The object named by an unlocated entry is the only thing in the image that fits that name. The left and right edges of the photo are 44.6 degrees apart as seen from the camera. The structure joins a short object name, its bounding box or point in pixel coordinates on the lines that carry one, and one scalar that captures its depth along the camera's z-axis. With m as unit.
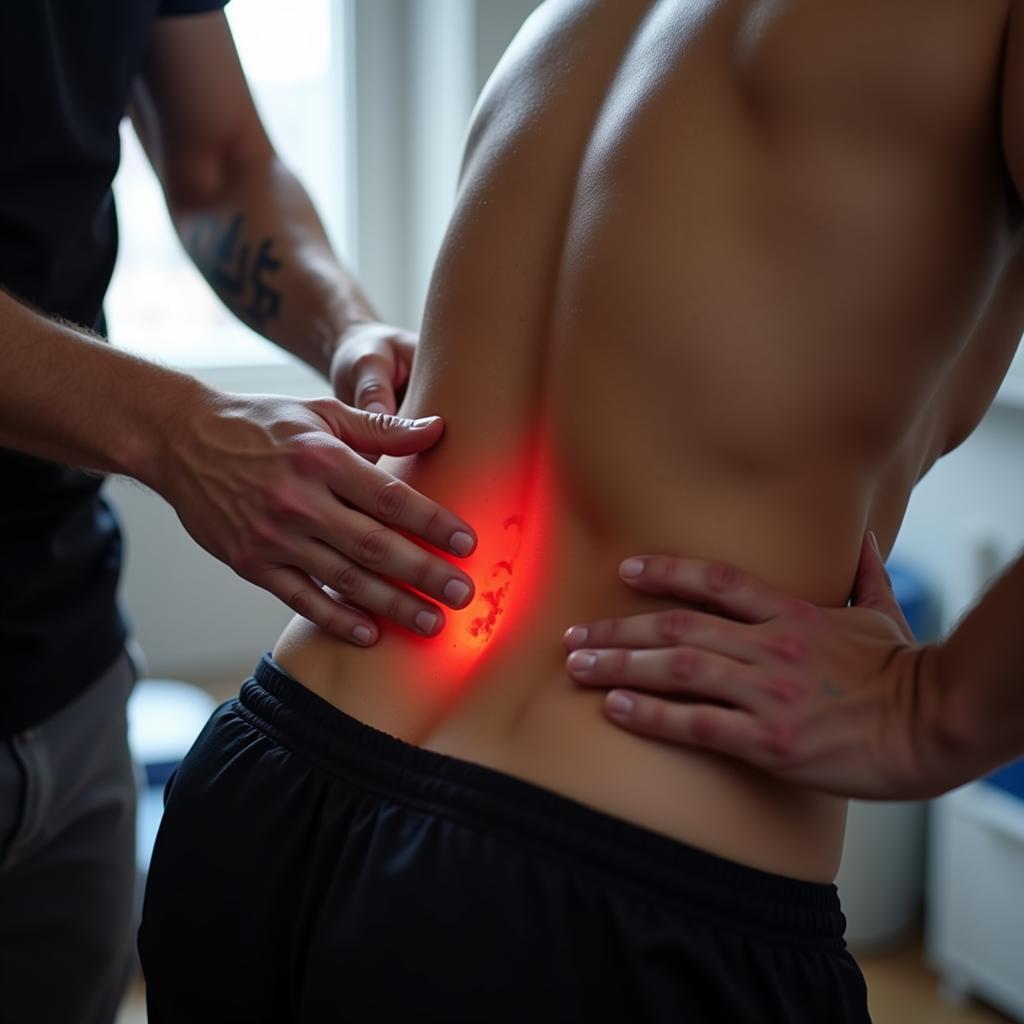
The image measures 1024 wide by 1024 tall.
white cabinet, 2.05
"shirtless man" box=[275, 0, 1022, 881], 0.75
